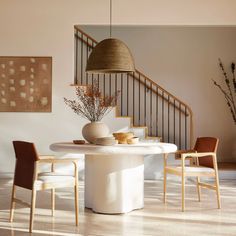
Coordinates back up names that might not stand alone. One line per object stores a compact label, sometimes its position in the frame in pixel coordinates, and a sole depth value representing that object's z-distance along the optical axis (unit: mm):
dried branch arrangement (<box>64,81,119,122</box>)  7054
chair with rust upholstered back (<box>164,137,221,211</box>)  4961
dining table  4652
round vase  4766
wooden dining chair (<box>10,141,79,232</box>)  4055
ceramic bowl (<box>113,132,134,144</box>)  4863
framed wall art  7316
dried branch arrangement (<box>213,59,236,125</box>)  9059
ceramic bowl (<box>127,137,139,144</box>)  4840
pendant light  4719
